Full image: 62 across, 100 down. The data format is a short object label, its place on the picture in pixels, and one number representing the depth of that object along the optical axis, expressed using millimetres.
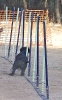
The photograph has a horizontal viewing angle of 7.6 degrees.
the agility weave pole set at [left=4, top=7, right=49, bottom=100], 9578
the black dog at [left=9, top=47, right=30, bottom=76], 12727
